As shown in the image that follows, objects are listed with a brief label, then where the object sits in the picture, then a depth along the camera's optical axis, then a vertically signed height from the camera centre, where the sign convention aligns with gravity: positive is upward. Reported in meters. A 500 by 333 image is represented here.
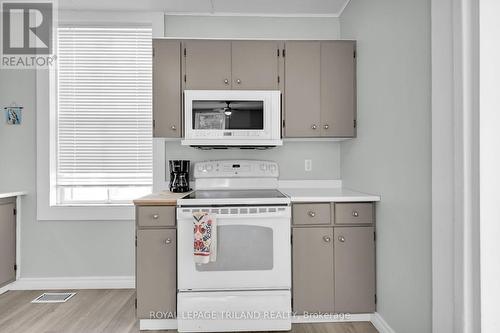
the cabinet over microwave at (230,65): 2.61 +0.81
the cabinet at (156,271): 2.24 -0.72
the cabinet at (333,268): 2.31 -0.72
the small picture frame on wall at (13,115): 2.99 +0.46
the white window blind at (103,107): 3.05 +0.55
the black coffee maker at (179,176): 2.74 -0.08
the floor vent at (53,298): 2.70 -1.10
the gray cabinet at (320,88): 2.64 +0.63
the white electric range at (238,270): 2.19 -0.69
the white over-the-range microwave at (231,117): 2.52 +0.37
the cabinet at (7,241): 2.77 -0.65
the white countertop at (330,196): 2.29 -0.21
